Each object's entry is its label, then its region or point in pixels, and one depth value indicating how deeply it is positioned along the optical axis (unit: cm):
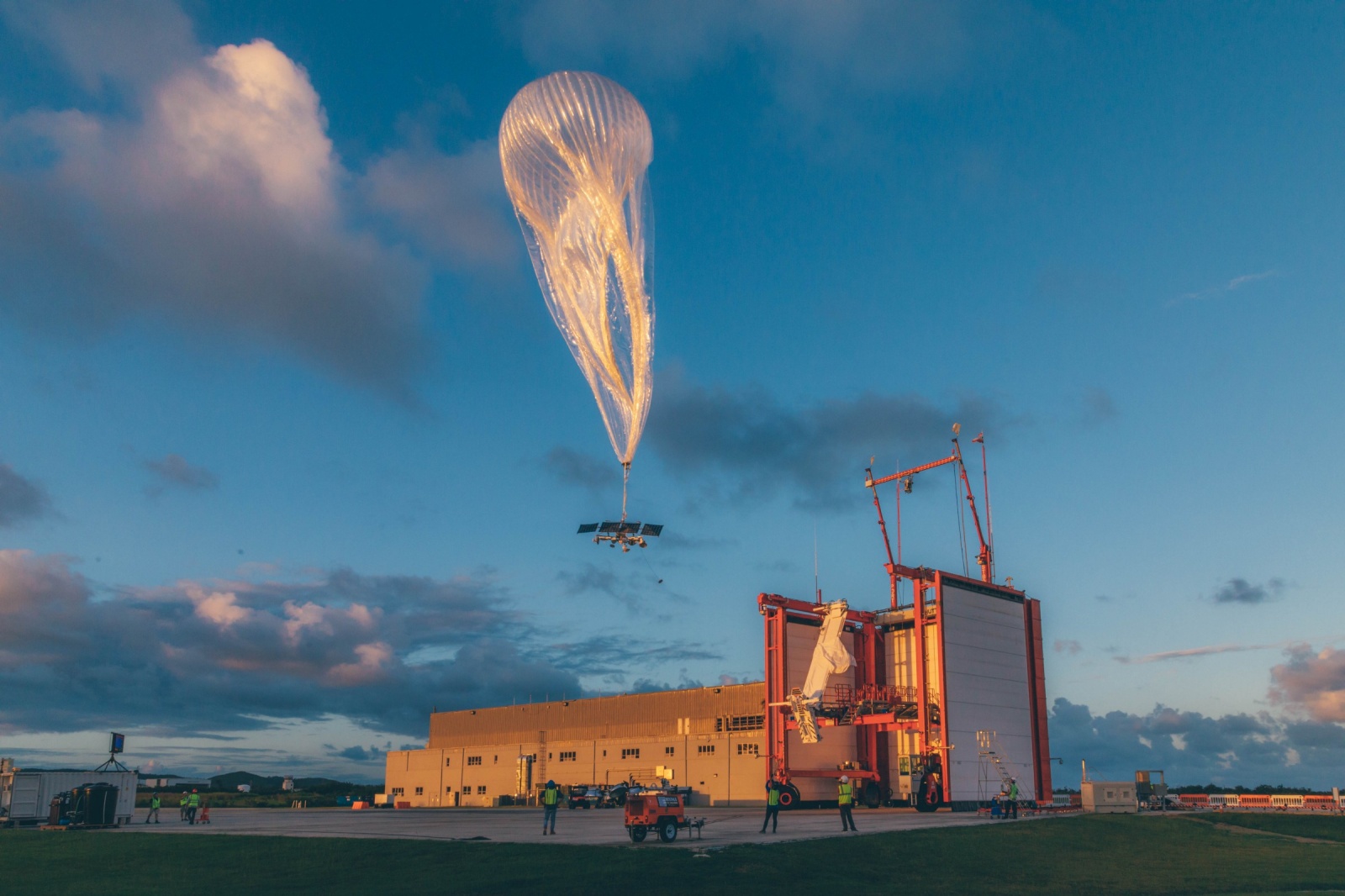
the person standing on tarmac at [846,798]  3050
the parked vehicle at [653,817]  2712
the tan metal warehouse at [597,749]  6531
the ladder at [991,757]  5081
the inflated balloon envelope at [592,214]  2978
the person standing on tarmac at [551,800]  3073
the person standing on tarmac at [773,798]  2931
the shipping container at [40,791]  4353
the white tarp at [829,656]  5284
